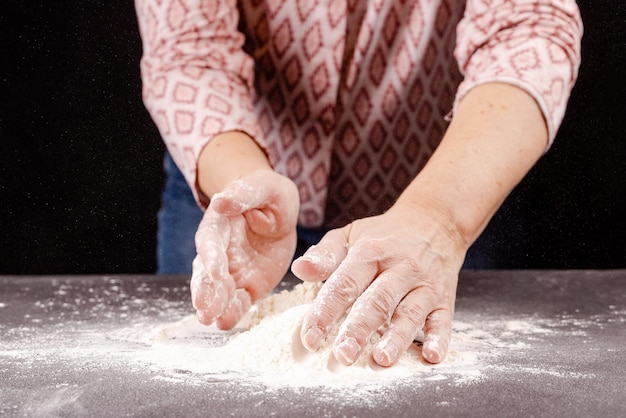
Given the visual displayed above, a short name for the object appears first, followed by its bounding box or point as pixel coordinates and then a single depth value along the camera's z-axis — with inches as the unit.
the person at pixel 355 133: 36.6
